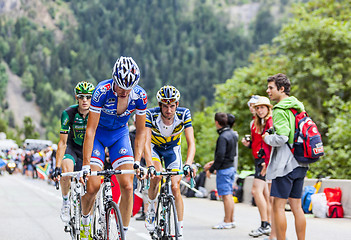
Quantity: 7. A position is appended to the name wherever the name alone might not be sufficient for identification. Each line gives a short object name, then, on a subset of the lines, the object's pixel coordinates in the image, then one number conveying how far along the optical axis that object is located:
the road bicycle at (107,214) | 11.99
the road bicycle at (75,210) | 15.51
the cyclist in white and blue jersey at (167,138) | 15.64
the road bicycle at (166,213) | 14.13
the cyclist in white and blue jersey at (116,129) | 12.77
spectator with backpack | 14.23
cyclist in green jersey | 17.42
